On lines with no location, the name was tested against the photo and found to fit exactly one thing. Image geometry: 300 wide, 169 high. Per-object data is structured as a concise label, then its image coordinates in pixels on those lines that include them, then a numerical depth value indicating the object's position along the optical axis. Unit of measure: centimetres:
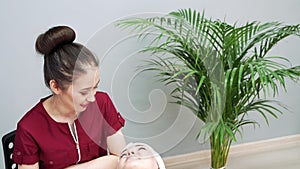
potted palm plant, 175
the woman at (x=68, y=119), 137
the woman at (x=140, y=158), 140
